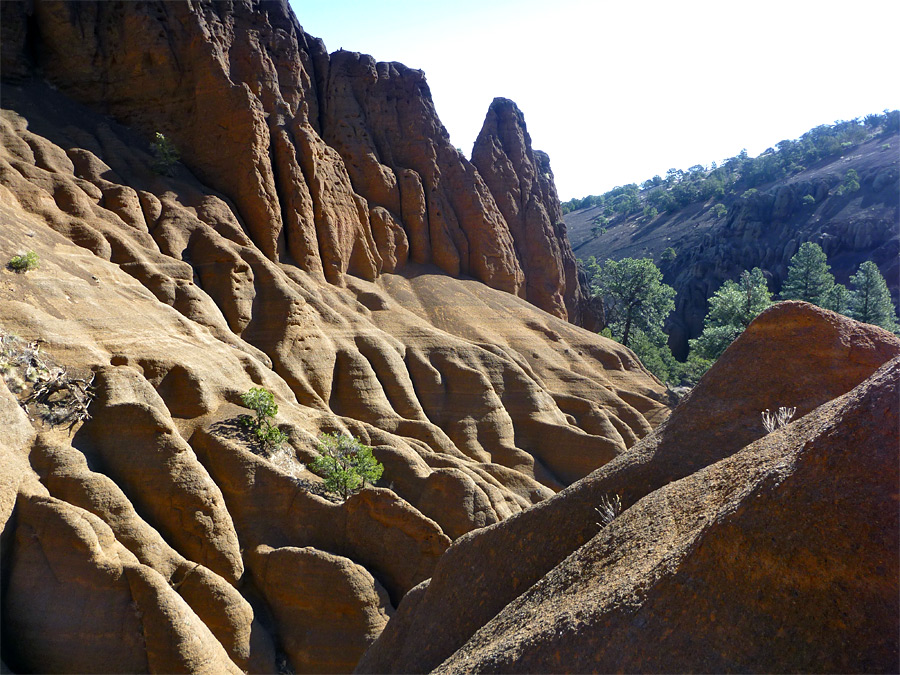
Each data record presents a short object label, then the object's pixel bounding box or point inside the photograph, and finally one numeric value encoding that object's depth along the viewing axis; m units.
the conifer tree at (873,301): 57.72
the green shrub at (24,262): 19.77
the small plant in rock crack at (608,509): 8.80
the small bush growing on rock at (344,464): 19.69
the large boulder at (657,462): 9.22
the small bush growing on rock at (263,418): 20.25
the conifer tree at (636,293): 65.44
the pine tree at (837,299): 59.06
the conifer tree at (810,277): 62.75
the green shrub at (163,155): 35.88
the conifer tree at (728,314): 53.41
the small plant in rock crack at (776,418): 8.82
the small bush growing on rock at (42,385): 15.70
